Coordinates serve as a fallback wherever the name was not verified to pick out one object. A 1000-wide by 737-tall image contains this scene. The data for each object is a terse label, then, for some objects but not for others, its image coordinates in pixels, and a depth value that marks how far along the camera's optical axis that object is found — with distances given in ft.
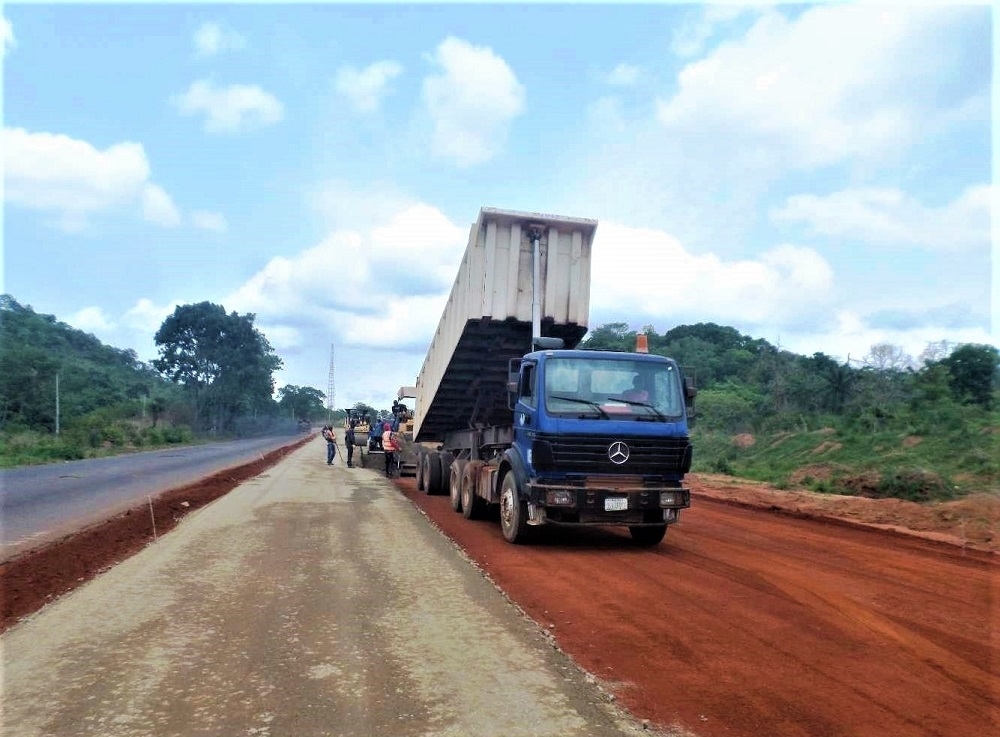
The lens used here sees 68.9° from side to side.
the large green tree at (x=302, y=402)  427.74
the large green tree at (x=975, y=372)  88.07
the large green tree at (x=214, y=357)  191.21
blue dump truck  29.25
